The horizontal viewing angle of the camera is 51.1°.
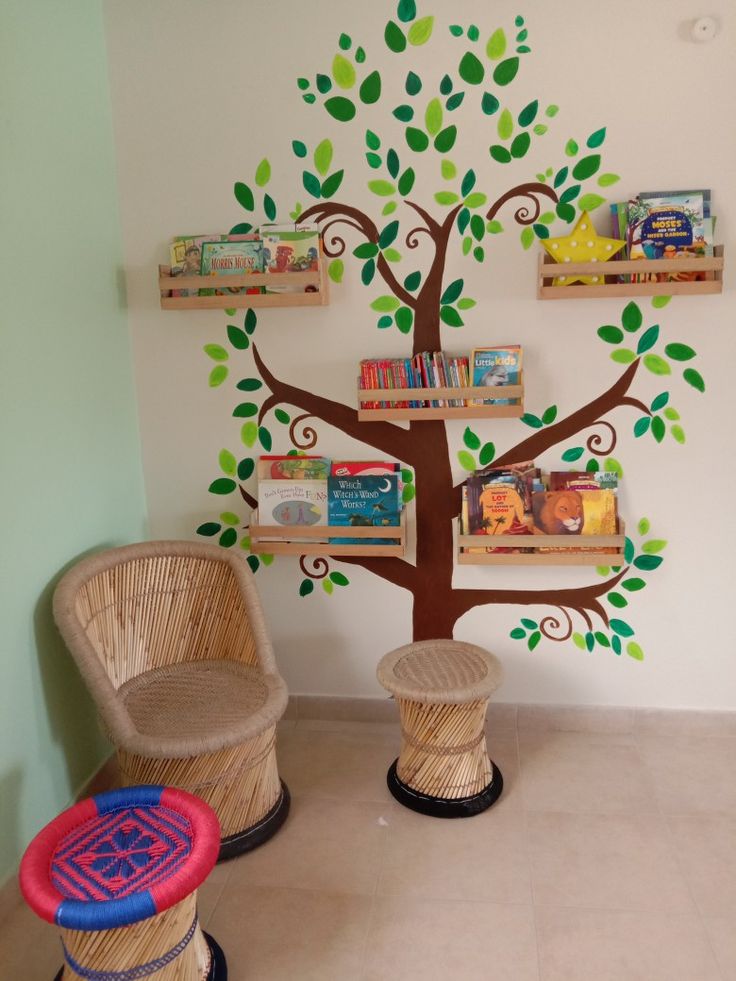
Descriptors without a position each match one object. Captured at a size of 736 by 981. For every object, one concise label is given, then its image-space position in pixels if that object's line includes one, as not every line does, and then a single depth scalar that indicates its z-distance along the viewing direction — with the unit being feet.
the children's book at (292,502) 8.78
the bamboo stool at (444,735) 7.52
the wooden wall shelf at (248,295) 7.97
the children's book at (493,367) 8.05
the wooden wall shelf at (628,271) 7.42
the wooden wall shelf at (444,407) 7.95
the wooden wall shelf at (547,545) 8.16
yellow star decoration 7.68
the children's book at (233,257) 8.19
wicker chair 6.78
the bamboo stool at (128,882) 4.97
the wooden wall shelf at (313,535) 8.55
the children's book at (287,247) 8.11
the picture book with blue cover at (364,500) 8.61
